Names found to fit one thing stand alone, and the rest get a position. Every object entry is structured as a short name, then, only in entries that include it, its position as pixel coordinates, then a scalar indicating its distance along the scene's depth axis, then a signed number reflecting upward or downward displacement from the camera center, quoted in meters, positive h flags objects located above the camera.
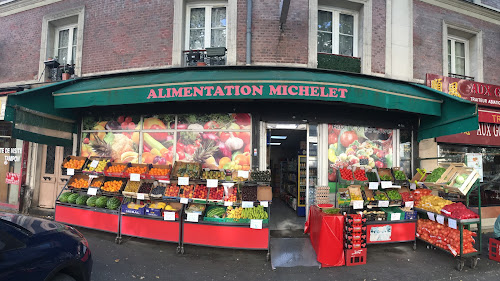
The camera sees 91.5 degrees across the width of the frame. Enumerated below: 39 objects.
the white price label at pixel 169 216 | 5.75 -1.48
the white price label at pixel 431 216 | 5.83 -1.36
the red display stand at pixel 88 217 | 6.28 -1.77
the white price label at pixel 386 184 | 6.29 -0.66
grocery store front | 5.83 +1.03
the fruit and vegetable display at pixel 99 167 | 6.73 -0.44
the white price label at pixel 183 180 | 5.91 -0.65
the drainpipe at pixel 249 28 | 6.99 +3.66
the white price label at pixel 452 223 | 5.19 -1.36
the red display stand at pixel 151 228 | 5.79 -1.83
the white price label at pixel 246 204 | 5.54 -1.11
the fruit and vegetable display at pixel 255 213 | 5.54 -1.32
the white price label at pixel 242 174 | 6.10 -0.47
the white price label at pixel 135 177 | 6.19 -0.62
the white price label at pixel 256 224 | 5.41 -1.52
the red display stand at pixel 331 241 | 5.03 -1.75
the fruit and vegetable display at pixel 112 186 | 6.52 -0.91
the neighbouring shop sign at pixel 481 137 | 7.79 +0.78
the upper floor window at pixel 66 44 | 9.05 +4.02
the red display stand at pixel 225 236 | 5.46 -1.85
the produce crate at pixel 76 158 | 6.97 -0.32
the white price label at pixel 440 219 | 5.52 -1.35
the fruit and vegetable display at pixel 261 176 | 5.84 -0.49
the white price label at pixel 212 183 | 5.80 -0.68
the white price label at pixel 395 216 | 6.08 -1.43
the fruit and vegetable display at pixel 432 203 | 5.77 -1.06
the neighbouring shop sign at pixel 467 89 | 7.99 +2.40
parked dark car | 2.69 -1.23
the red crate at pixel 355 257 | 5.09 -2.09
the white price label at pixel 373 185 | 6.24 -0.69
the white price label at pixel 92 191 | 6.55 -1.06
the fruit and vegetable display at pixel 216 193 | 5.87 -0.95
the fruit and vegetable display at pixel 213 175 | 6.07 -0.52
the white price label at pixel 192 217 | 5.64 -1.46
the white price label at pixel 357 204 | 5.99 -1.13
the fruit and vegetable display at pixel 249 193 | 5.64 -0.89
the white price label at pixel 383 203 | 6.19 -1.14
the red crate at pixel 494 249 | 5.37 -1.98
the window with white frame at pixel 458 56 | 8.90 +3.84
